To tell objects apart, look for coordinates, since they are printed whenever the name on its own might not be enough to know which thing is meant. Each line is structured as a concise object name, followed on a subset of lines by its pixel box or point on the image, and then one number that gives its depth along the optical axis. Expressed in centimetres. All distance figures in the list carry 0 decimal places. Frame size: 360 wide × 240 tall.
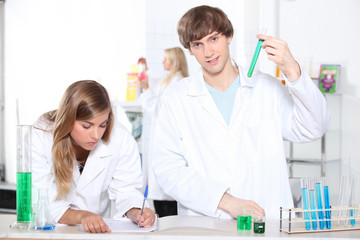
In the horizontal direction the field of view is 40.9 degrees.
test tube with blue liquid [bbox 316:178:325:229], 155
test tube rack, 153
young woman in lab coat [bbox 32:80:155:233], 191
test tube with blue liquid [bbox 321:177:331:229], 156
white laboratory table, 148
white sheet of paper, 162
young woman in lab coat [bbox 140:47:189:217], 436
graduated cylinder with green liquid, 159
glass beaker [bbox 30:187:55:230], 160
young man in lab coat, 194
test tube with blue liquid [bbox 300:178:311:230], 154
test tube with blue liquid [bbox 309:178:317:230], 155
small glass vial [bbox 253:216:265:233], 152
